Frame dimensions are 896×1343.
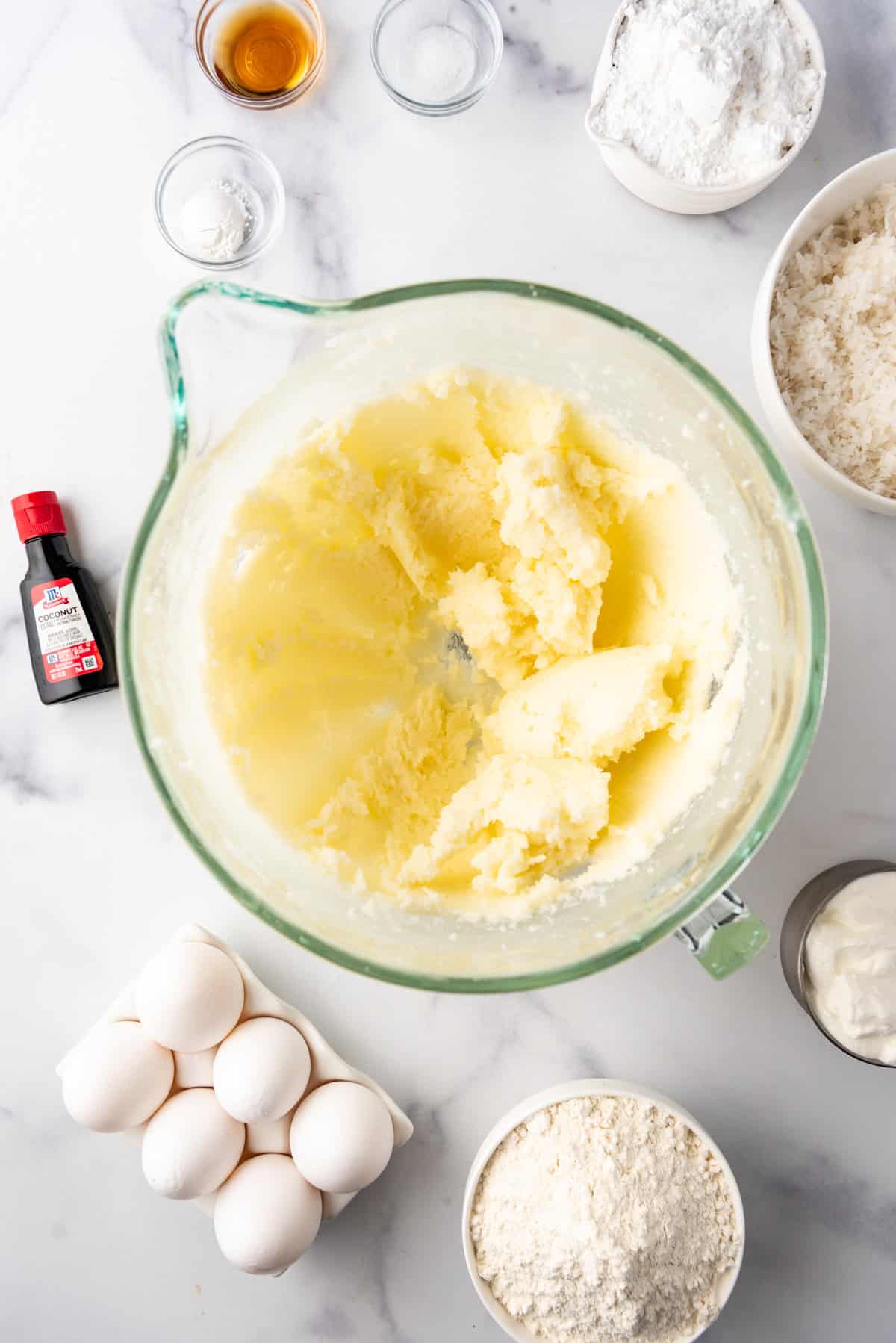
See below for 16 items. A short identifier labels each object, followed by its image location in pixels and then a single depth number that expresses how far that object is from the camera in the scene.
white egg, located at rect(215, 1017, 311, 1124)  0.69
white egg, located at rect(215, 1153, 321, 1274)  0.69
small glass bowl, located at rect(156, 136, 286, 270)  0.73
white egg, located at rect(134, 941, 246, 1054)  0.69
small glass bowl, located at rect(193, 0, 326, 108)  0.73
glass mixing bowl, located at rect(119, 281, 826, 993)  0.62
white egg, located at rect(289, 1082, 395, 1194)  0.69
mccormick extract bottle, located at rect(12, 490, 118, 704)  0.72
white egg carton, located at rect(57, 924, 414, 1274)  0.71
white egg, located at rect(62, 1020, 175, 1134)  0.70
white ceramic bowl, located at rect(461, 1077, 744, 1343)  0.69
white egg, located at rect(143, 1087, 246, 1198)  0.70
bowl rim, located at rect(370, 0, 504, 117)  0.73
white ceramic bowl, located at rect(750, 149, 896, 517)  0.68
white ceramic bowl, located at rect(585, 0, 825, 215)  0.70
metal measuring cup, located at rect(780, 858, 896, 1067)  0.70
